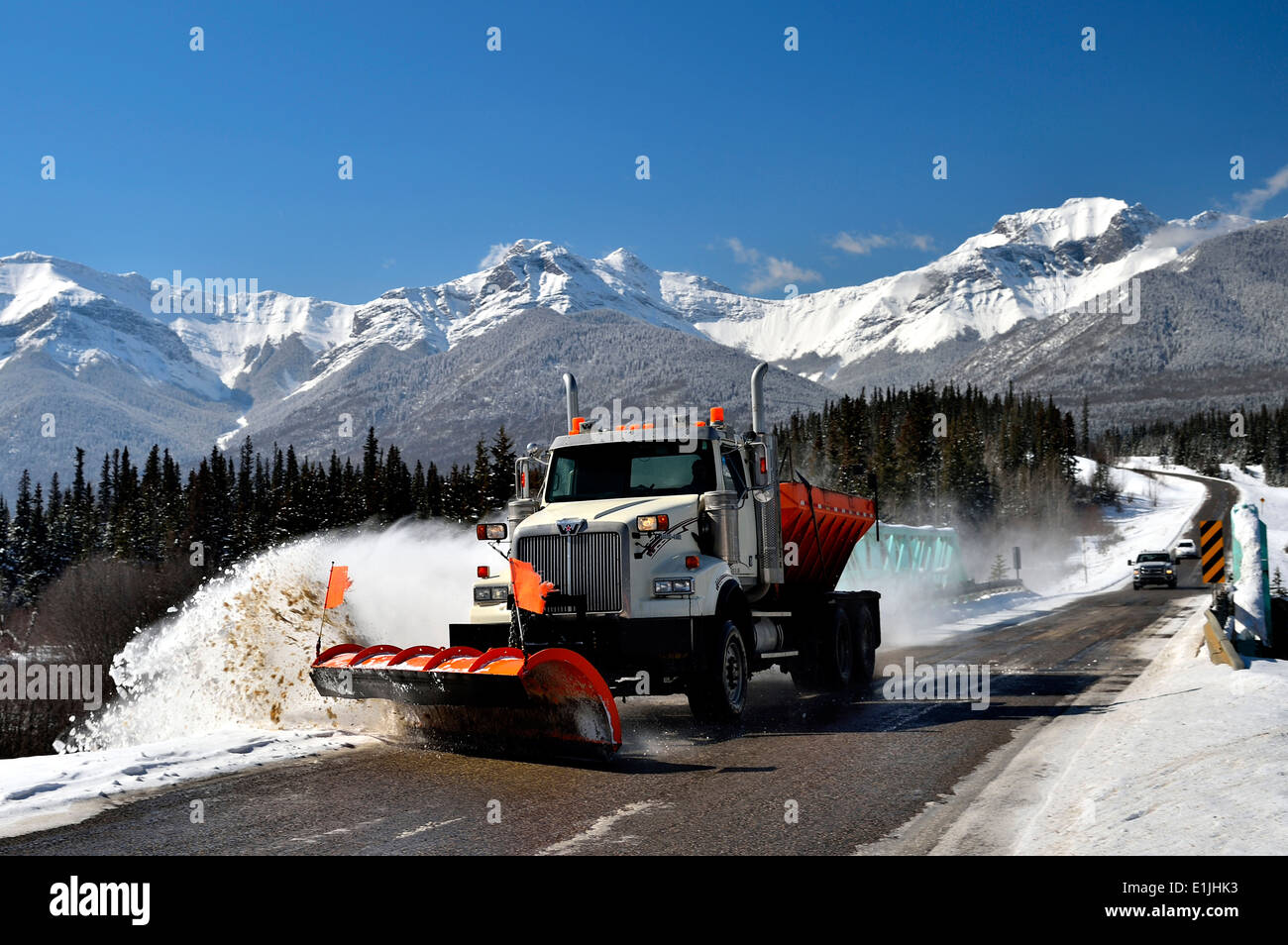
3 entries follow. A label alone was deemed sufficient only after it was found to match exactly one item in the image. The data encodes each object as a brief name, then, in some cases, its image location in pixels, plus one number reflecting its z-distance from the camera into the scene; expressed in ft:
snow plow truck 29.78
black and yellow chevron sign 59.31
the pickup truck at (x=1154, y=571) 151.84
